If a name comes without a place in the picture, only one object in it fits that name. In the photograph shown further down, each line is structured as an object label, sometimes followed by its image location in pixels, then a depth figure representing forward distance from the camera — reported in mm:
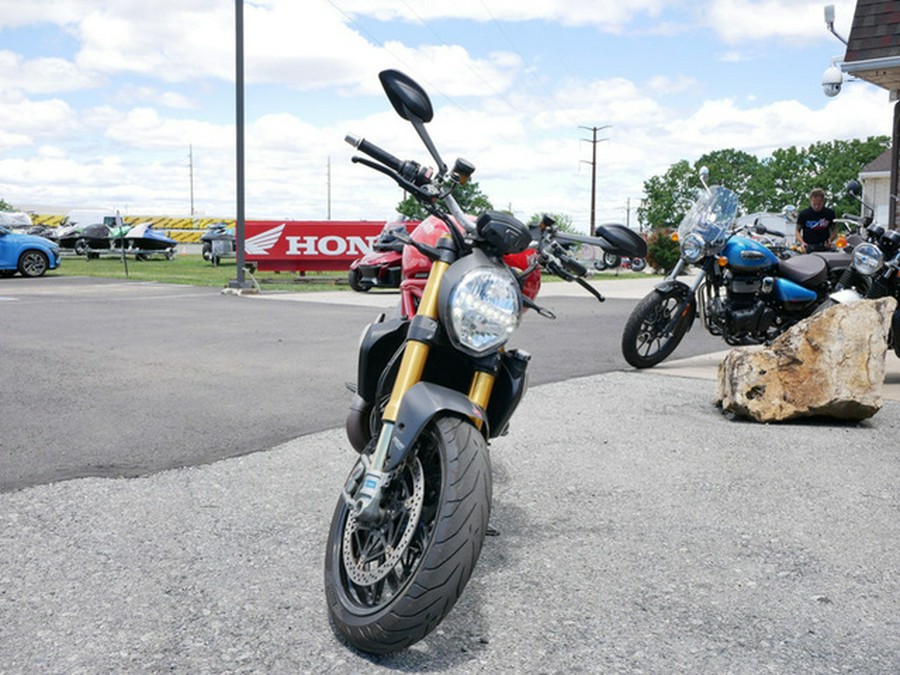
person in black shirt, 12969
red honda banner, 22469
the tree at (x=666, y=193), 101250
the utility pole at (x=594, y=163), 64750
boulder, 5816
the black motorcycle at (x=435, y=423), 2426
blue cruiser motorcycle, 8094
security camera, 15836
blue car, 22453
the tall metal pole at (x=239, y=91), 17891
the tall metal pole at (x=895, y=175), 16188
